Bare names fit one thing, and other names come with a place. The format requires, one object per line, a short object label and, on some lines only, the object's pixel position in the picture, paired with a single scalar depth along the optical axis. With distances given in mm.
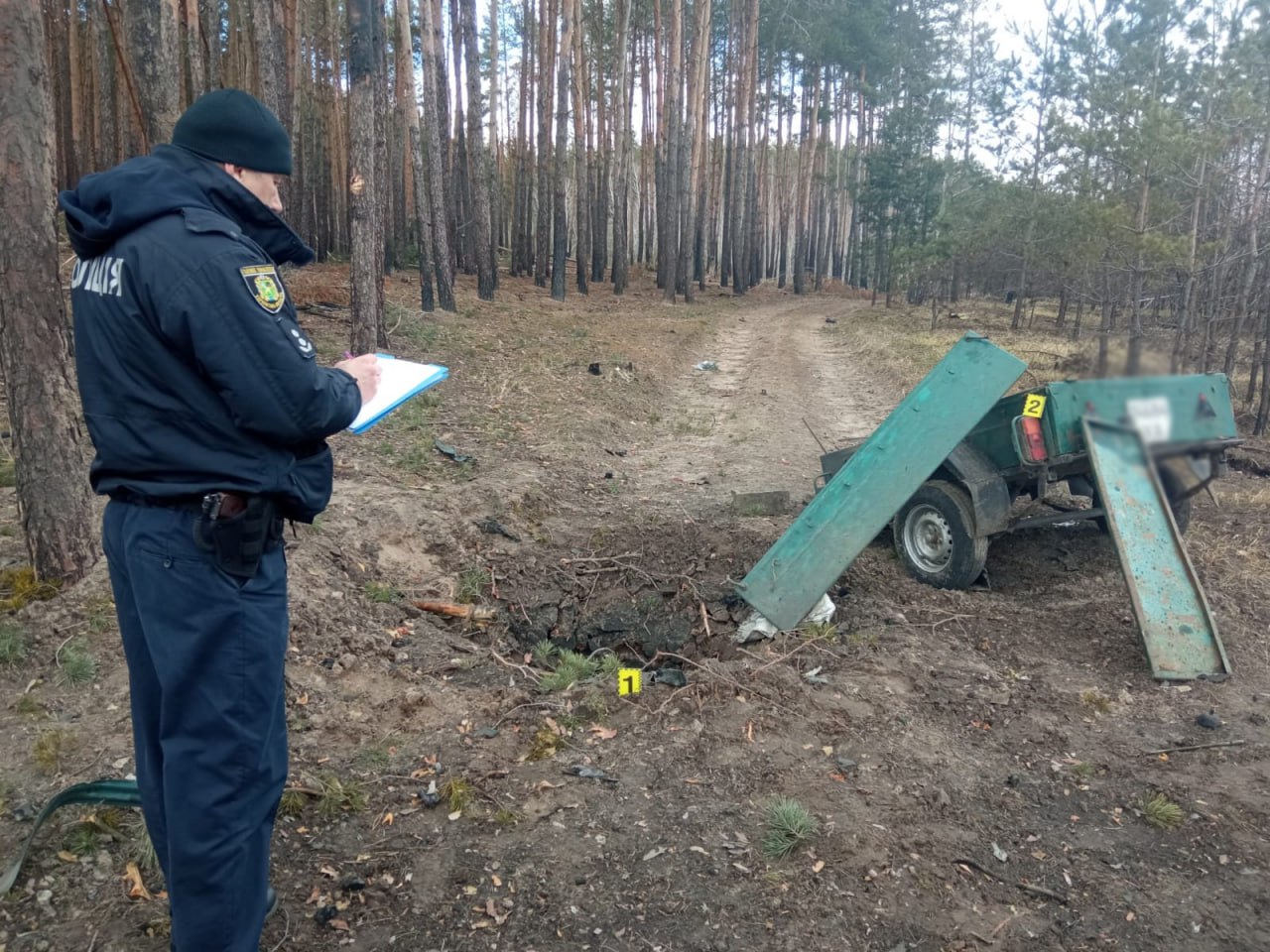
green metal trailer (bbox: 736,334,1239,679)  4160
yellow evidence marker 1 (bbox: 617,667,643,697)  4384
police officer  1988
